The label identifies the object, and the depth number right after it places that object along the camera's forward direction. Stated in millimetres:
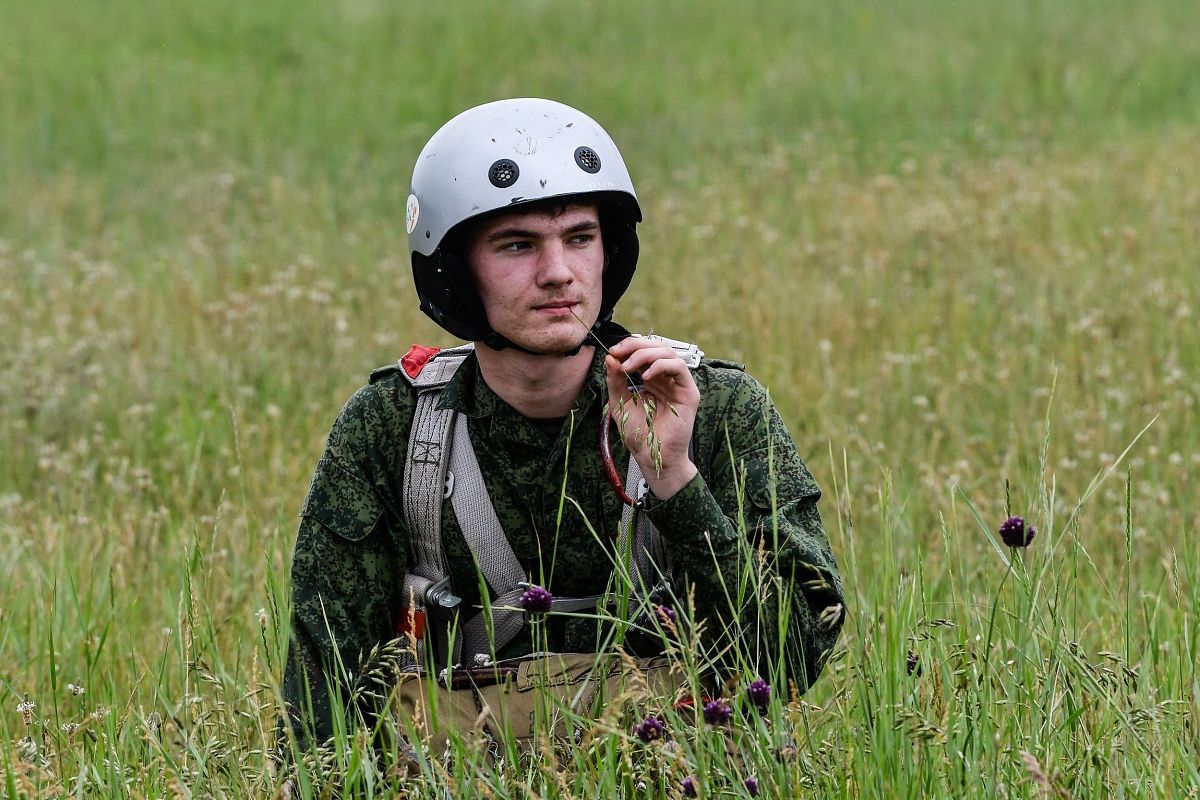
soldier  8070
